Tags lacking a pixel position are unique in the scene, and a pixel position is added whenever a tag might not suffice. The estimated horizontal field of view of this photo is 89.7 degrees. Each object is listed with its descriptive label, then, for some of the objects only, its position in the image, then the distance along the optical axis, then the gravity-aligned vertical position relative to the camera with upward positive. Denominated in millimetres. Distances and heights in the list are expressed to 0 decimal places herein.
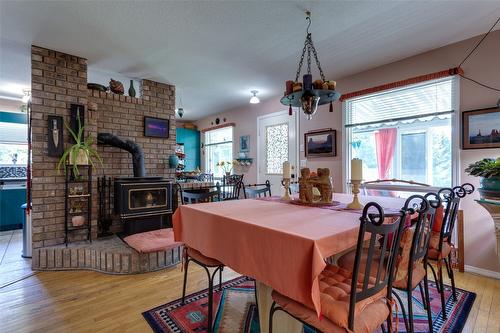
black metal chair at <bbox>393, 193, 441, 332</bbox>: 1331 -468
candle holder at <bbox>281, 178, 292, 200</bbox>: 2207 -174
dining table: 1056 -367
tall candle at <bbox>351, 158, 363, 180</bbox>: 1690 -14
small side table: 2000 -341
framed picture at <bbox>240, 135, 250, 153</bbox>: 5242 +513
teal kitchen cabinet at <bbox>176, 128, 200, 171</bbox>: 6414 +594
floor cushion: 2652 -829
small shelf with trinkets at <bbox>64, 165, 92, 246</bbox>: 2902 -392
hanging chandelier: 1833 +557
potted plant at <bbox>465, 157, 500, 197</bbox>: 1964 -69
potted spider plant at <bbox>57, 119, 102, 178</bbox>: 2803 +175
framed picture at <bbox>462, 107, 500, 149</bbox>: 2447 +382
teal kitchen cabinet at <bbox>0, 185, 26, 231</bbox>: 4195 -639
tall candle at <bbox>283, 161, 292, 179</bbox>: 2252 -25
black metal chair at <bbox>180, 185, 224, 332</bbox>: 1630 -631
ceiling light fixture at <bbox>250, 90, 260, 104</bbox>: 4164 +1148
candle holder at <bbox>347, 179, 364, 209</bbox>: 1720 -220
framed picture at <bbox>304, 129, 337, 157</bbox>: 3752 +374
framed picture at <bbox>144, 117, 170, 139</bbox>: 3768 +622
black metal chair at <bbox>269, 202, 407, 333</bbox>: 994 -572
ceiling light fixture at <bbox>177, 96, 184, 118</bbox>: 5041 +1160
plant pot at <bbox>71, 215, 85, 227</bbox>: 2938 -617
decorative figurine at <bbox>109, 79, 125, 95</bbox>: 3531 +1153
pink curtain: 3221 +245
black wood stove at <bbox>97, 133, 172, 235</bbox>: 3127 -369
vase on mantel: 3684 +1115
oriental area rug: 1724 -1098
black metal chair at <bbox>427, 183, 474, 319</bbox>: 1704 -538
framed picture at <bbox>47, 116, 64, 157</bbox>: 2877 +372
